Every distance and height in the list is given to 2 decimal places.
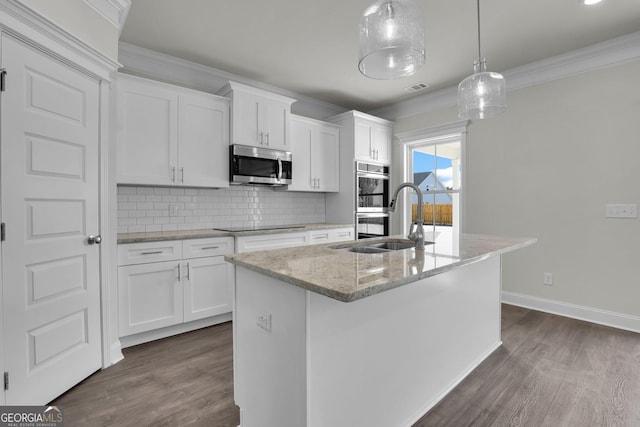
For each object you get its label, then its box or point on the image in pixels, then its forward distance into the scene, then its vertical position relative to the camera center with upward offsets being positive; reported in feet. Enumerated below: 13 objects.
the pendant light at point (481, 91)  6.28 +2.48
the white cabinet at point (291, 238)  10.20 -0.95
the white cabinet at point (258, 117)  10.77 +3.54
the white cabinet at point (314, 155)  13.01 +2.57
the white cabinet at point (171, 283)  8.18 -1.96
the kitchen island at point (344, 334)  3.76 -1.77
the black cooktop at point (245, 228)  10.81 -0.55
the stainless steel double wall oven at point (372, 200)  14.23 +0.61
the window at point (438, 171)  13.47 +1.91
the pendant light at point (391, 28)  4.22 +2.54
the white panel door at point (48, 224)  5.24 -0.16
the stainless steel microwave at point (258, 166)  10.75 +1.75
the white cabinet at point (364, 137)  14.01 +3.56
